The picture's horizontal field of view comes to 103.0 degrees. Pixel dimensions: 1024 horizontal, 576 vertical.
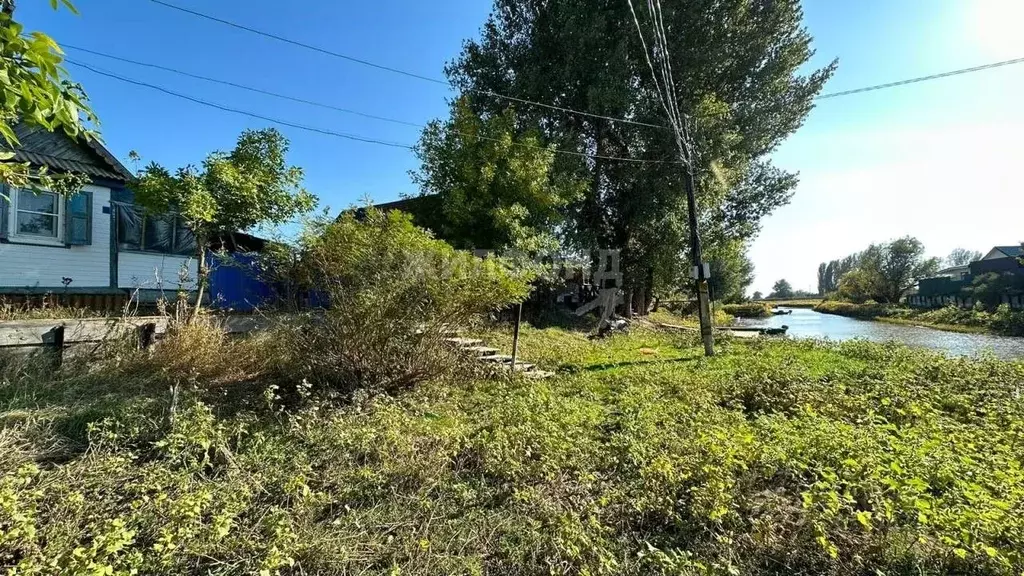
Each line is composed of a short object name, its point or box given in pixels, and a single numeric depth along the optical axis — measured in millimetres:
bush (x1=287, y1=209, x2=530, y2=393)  4891
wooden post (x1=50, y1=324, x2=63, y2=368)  4734
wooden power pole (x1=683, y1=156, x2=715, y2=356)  8734
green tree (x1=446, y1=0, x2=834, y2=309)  12094
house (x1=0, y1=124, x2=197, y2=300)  7223
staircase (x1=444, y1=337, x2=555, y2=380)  6728
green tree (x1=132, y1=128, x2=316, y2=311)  5895
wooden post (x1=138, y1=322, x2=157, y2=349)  5230
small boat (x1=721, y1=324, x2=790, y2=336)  14349
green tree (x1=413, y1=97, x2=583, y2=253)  10023
